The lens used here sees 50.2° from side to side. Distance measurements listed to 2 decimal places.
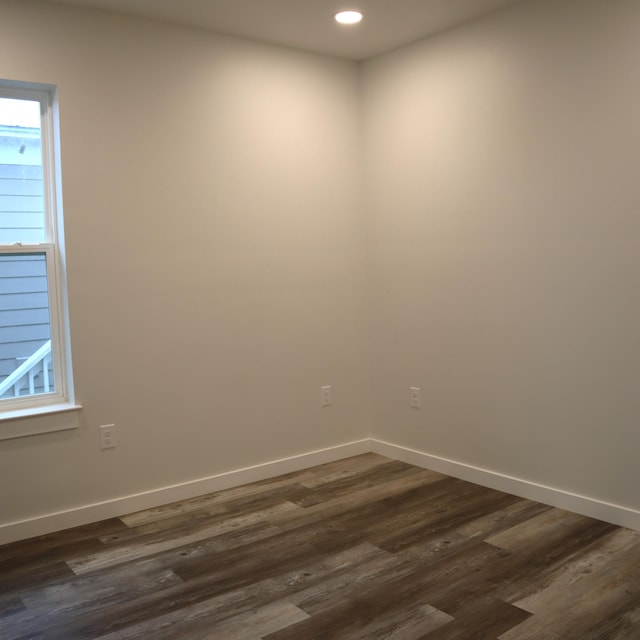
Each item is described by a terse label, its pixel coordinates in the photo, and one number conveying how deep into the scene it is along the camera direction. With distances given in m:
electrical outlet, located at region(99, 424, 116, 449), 3.33
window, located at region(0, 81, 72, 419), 3.16
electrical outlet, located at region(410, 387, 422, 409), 4.03
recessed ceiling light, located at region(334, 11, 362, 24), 3.35
